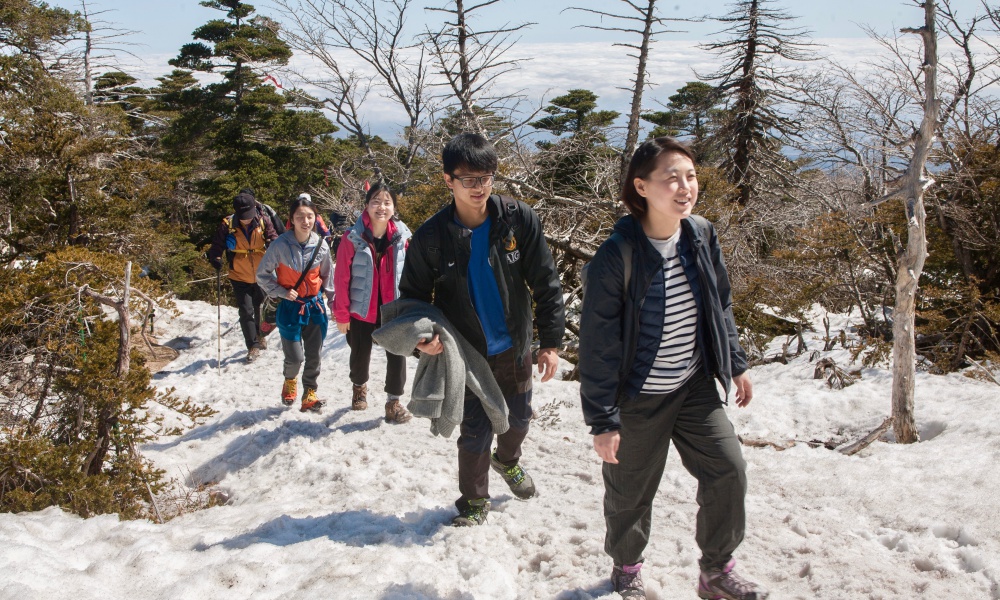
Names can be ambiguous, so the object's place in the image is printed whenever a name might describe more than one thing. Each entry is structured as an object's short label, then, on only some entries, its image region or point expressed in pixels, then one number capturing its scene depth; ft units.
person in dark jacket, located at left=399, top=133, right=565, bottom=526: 10.41
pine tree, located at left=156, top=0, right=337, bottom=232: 82.79
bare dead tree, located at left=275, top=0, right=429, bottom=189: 47.98
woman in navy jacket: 7.99
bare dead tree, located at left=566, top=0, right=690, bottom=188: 34.71
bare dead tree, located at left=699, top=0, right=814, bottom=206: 69.15
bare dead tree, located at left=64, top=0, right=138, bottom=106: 54.90
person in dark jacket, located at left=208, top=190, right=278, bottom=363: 24.59
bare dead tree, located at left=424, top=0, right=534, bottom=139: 35.58
